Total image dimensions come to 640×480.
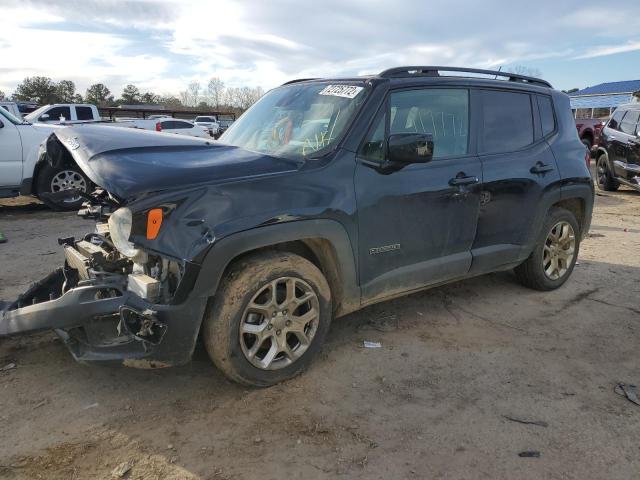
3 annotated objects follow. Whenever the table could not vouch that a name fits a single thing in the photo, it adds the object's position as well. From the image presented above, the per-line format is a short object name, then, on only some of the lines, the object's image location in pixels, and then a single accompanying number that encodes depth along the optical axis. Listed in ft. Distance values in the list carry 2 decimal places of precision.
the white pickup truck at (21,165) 26.16
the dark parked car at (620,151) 32.81
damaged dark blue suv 8.67
